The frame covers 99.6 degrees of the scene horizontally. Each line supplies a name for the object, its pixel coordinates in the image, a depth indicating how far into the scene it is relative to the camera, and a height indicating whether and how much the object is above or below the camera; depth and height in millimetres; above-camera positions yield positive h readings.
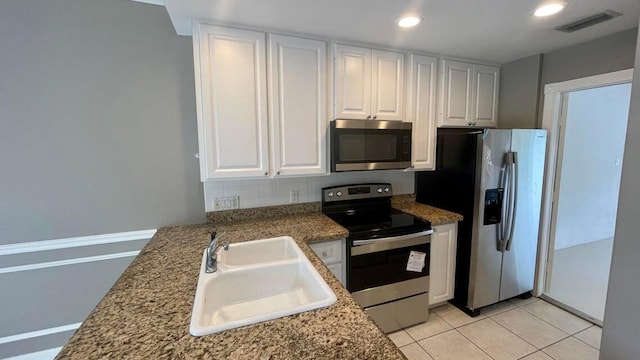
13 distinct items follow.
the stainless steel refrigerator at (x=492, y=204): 2309 -511
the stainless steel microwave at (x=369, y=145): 2135 +18
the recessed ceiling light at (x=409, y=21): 1778 +841
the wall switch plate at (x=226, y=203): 2209 -450
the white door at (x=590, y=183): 3518 -520
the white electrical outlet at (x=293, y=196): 2430 -436
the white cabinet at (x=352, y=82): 2158 +527
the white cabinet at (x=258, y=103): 1835 +321
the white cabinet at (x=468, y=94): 2559 +513
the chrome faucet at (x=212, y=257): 1322 -541
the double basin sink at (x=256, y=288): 1216 -690
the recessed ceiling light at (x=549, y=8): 1619 +851
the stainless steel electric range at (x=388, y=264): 2029 -907
